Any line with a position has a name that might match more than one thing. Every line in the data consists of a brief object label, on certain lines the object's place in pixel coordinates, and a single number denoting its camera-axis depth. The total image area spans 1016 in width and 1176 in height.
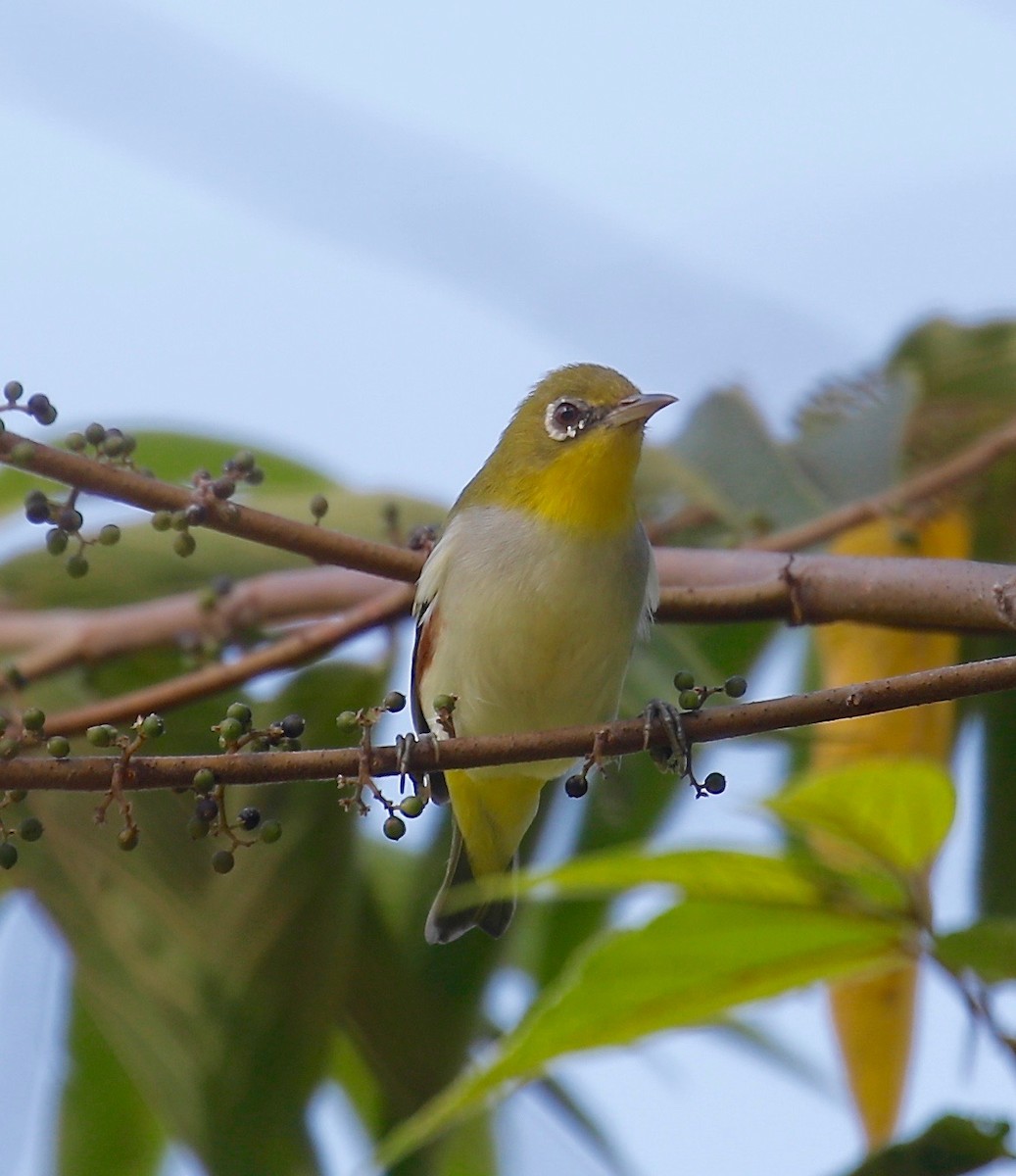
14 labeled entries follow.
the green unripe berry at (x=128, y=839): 4.21
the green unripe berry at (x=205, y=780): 3.87
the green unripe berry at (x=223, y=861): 4.40
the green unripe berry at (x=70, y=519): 4.65
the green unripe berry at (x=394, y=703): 4.49
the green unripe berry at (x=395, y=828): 4.42
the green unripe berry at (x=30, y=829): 4.21
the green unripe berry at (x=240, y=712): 4.18
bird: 6.65
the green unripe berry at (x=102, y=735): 4.14
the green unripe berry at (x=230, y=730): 4.08
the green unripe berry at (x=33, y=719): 4.07
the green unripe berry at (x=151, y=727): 4.08
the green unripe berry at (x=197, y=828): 4.34
